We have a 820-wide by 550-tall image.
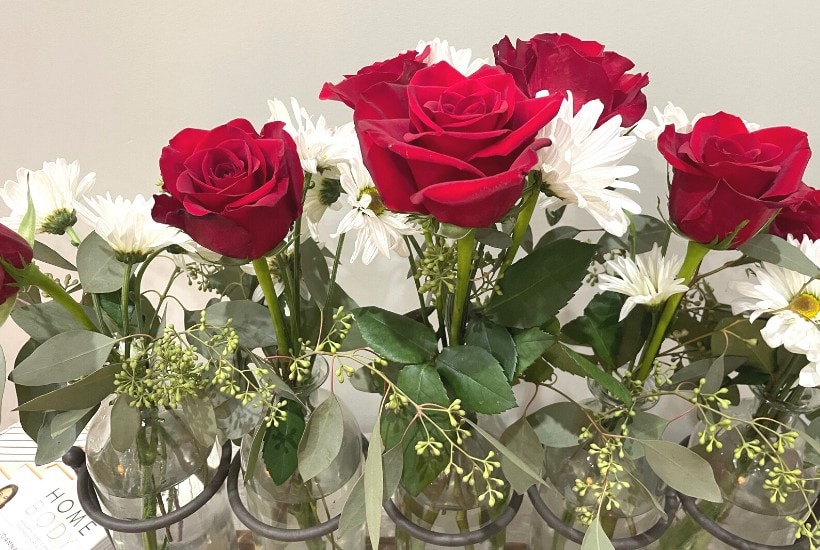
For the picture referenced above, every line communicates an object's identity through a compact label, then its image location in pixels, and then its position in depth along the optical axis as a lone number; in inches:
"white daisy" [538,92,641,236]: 14.9
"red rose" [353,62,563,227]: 13.3
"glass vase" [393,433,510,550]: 23.3
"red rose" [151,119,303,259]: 15.5
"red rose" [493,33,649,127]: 16.4
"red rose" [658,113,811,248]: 16.0
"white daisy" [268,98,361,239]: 19.1
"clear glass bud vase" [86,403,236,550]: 22.2
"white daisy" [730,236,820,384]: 17.2
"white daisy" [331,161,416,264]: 17.9
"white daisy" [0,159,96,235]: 20.5
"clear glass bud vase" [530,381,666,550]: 22.6
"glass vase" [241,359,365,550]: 23.5
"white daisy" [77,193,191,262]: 19.4
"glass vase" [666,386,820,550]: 22.7
